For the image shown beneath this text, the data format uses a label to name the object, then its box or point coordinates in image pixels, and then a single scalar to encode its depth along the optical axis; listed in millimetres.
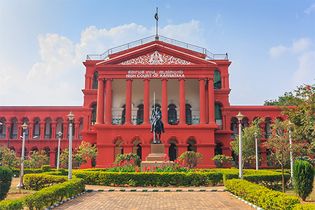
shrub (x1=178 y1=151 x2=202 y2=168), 30562
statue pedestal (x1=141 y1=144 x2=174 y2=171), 24406
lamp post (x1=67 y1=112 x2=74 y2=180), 17844
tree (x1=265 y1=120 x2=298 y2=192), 20000
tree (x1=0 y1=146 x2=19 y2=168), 21953
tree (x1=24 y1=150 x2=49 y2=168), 33456
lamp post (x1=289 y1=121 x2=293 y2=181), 20703
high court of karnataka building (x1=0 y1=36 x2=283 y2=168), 37031
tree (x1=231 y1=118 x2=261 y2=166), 34531
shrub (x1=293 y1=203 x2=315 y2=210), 8206
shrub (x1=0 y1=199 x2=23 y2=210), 8984
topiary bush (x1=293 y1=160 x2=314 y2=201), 14922
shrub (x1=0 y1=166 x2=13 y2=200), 14438
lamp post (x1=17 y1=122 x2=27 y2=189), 19638
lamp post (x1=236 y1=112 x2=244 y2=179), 18369
